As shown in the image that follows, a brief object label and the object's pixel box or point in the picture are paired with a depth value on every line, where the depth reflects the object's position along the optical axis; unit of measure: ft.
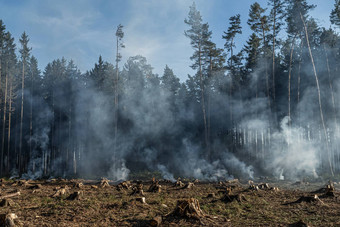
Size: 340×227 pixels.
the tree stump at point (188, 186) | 52.31
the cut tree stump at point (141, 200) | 32.12
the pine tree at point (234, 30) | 108.17
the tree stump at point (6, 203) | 28.66
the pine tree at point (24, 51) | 130.92
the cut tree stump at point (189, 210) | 23.31
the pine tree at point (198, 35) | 112.06
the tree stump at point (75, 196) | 34.37
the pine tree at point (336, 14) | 94.32
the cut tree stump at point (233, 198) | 34.55
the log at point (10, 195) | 35.34
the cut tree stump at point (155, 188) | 46.72
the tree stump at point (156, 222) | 21.32
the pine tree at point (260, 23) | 99.50
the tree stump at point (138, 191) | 41.72
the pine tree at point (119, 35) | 120.47
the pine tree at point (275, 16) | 94.43
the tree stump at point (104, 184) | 54.83
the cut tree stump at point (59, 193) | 37.68
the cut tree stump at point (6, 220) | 19.07
